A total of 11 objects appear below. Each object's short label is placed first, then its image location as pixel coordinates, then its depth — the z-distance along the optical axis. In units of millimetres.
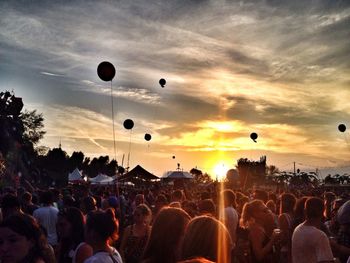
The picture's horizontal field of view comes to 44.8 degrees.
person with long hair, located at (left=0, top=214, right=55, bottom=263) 3361
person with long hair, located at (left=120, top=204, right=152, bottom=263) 6075
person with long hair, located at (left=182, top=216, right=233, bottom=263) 2752
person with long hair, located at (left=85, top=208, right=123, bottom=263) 4238
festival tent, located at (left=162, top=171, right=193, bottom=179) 34134
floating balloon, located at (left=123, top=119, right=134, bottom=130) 14856
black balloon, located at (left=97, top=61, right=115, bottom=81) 10836
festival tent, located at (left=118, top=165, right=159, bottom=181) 29550
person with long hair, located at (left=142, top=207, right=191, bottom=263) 3375
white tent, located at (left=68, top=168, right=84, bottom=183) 34969
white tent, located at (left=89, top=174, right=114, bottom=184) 34219
